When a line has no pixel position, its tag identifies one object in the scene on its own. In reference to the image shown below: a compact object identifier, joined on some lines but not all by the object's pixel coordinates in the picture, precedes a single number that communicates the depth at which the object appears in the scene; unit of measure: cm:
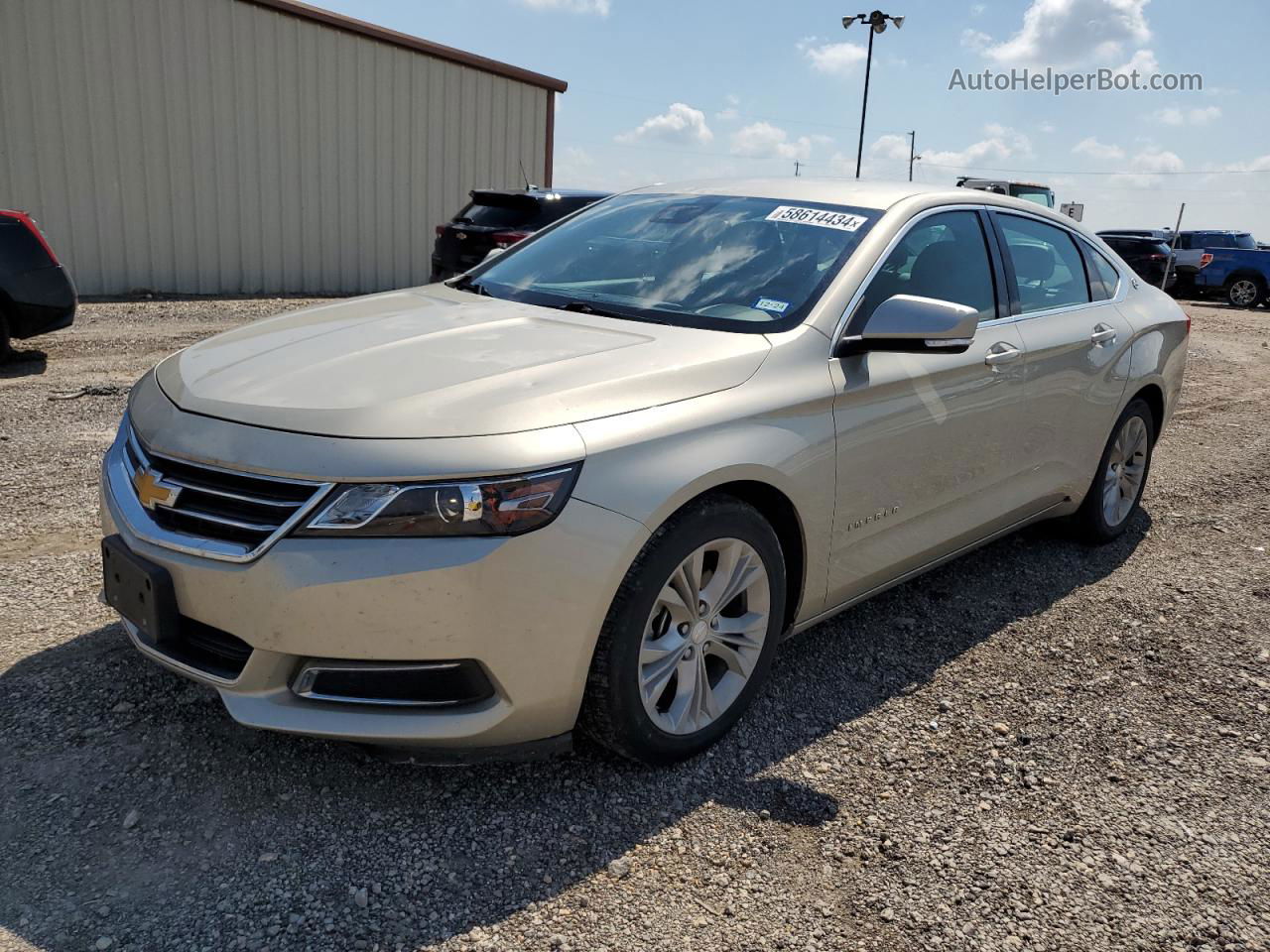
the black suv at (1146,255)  2272
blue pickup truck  2266
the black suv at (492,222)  1080
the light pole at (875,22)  2883
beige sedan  245
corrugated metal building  1307
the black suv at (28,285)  804
